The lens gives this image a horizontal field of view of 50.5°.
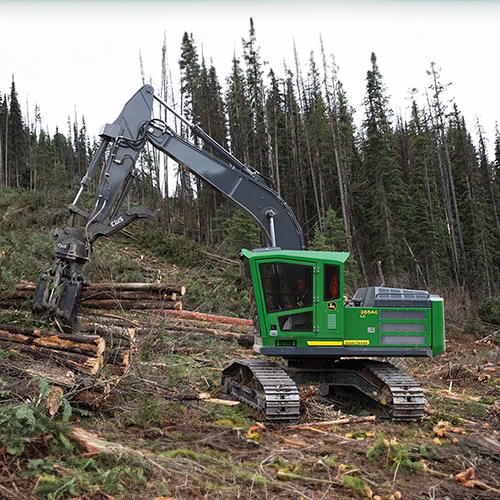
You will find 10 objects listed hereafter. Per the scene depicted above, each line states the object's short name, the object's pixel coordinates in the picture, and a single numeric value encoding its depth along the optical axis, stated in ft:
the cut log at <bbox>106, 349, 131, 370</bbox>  23.47
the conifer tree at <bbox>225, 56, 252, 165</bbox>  107.60
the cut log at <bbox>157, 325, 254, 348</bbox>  39.42
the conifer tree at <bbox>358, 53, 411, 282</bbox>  108.88
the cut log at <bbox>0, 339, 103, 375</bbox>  20.57
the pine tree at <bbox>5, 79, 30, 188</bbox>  161.89
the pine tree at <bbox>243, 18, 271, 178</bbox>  100.53
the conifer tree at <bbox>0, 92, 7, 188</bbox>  158.52
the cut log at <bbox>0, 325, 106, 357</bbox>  21.16
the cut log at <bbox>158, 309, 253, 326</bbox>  42.53
